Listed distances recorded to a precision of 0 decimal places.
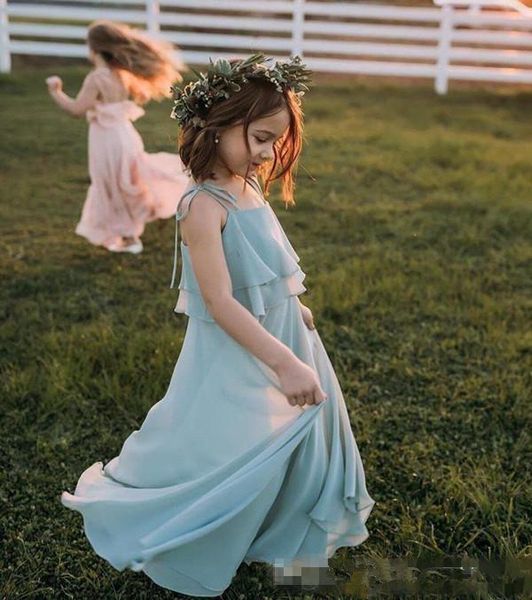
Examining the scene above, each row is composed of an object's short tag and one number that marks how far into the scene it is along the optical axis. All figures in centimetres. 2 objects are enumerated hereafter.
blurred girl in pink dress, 512
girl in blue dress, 210
